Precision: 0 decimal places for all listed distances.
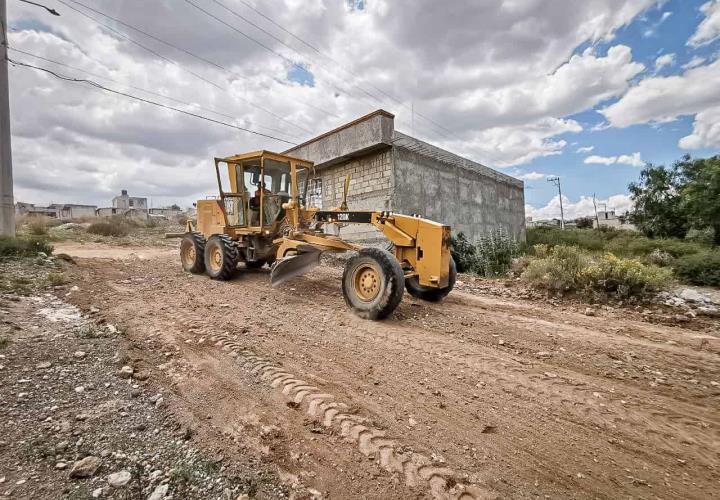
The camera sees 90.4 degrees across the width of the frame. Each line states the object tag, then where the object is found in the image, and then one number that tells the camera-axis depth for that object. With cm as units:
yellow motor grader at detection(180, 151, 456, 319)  511
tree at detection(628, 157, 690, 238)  2211
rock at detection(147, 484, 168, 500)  180
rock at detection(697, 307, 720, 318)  532
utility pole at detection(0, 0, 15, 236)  923
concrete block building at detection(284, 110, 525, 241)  1031
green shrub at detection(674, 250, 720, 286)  768
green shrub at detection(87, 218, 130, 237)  1962
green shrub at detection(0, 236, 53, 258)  743
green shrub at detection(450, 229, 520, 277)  1065
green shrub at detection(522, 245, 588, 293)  664
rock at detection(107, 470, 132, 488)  187
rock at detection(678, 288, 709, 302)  605
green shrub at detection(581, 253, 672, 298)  617
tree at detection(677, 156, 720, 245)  1605
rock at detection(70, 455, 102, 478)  190
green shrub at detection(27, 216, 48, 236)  1576
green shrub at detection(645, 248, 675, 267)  916
